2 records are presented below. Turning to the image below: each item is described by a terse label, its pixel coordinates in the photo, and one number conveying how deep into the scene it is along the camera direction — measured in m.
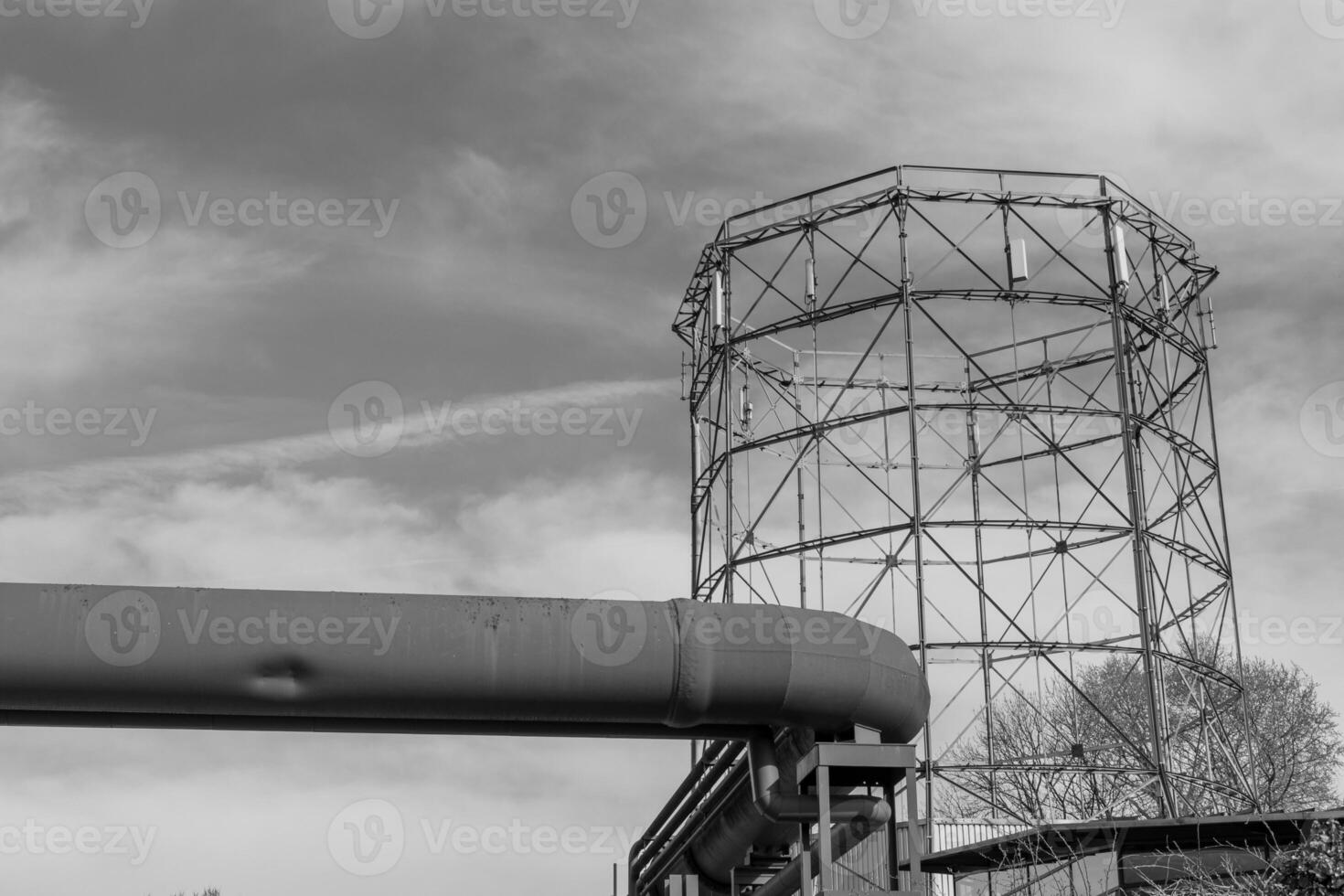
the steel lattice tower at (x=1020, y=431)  27.70
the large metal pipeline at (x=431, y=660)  13.05
